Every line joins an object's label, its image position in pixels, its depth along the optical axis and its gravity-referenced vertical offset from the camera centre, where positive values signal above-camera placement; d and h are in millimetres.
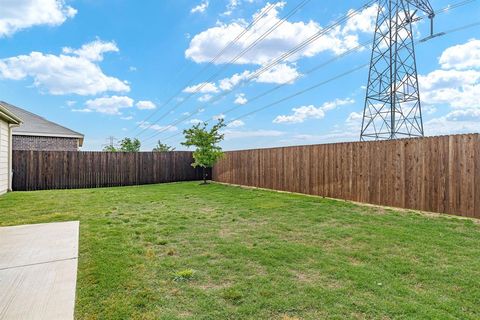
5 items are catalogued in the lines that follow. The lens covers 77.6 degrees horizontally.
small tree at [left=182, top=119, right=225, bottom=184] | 14062 +855
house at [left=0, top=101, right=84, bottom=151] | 14414 +1158
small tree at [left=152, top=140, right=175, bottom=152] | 33528 +1366
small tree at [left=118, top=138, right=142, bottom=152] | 35062 +1666
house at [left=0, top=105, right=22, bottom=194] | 9273 +410
